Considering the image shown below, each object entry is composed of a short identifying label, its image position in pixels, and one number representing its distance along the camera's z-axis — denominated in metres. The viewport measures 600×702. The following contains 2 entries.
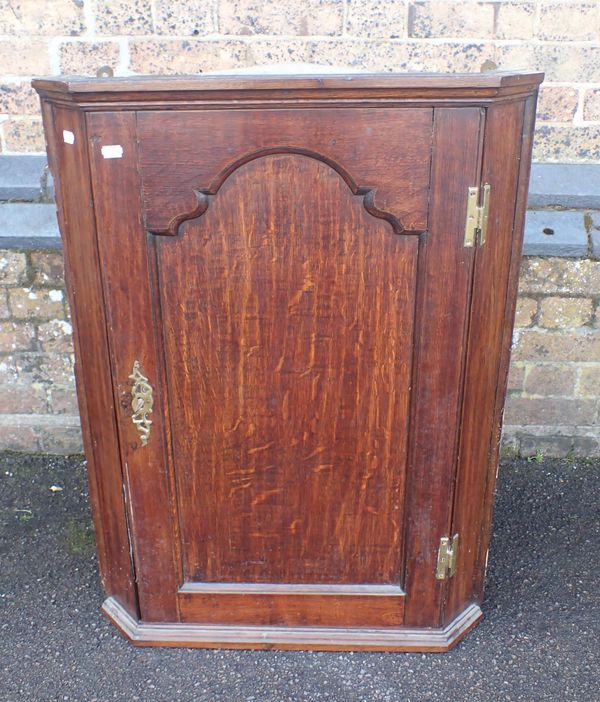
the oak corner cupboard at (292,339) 1.65
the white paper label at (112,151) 1.67
